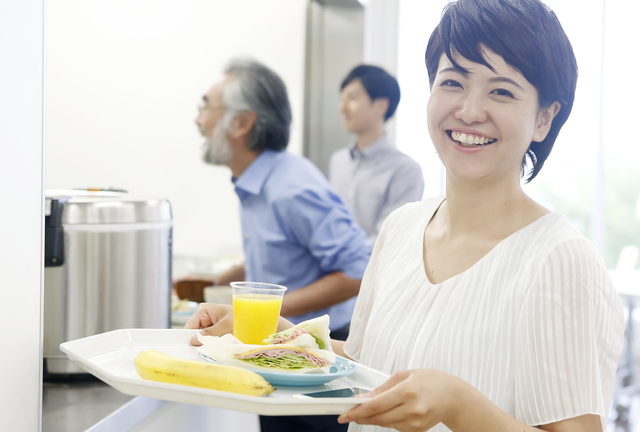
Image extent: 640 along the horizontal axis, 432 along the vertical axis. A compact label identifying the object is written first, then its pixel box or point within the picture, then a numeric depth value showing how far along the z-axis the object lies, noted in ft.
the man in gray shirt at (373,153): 10.36
